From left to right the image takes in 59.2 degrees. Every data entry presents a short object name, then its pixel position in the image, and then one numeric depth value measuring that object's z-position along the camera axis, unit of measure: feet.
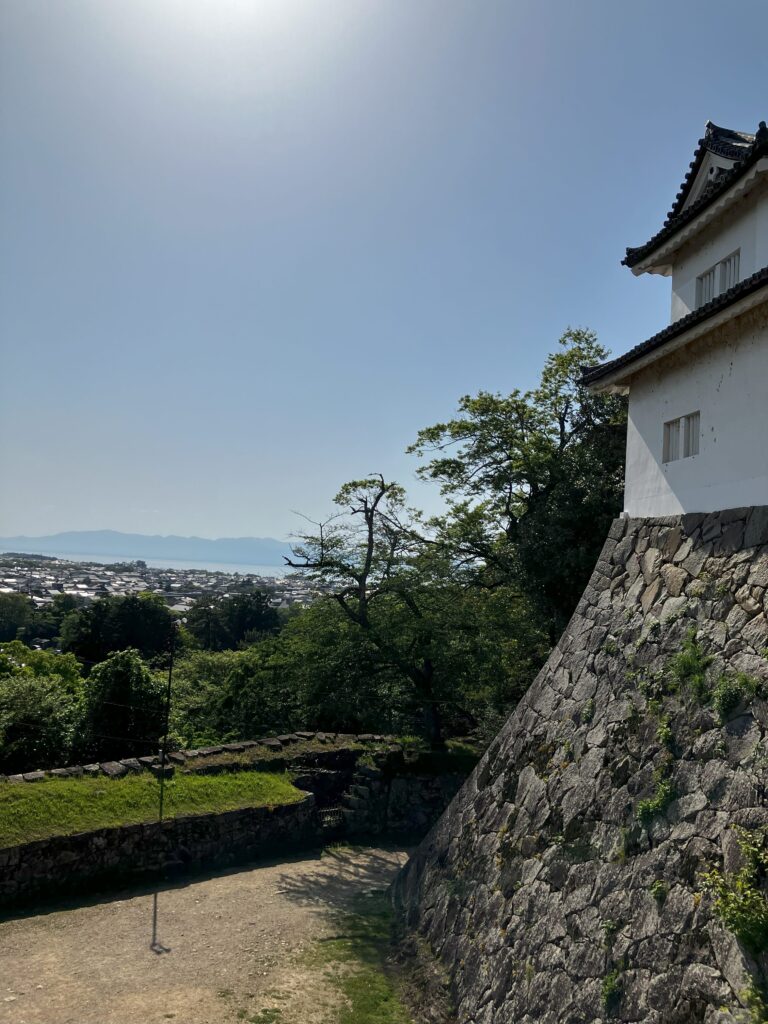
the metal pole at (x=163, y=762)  46.08
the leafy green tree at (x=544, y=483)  55.42
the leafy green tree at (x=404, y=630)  59.72
